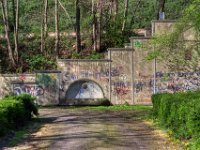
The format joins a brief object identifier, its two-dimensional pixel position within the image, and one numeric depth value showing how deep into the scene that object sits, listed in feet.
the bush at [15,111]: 58.60
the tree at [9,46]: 128.96
